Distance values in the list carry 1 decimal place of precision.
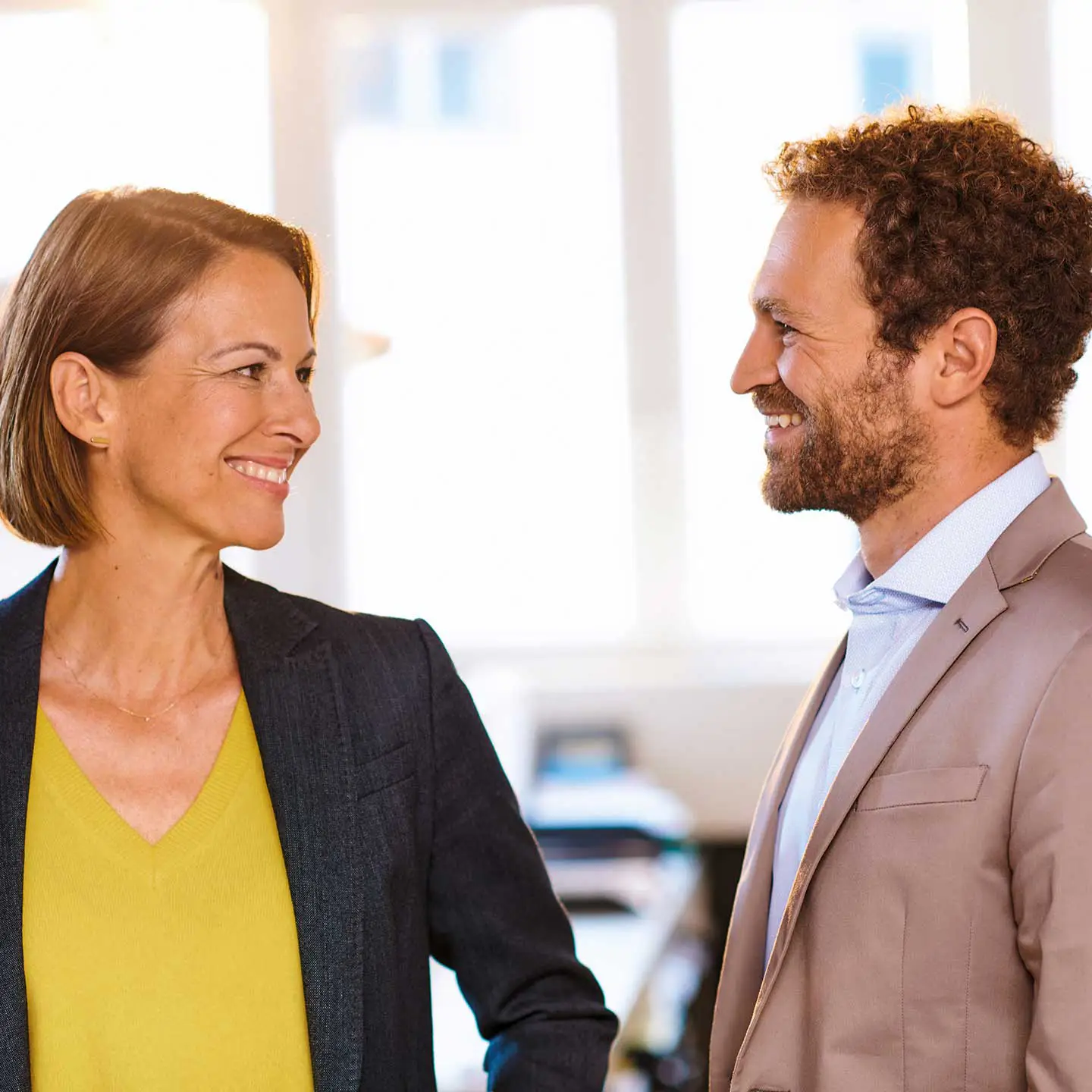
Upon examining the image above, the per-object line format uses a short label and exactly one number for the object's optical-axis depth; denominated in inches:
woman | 78.5
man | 75.9
